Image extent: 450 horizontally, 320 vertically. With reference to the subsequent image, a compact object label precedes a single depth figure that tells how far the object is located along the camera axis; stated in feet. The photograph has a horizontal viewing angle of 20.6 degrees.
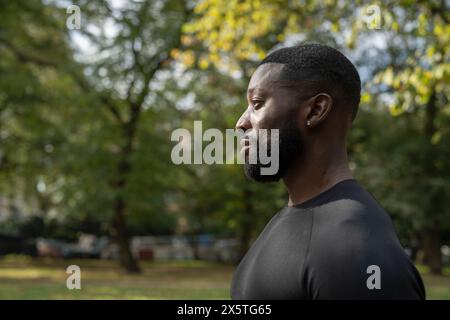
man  6.10
